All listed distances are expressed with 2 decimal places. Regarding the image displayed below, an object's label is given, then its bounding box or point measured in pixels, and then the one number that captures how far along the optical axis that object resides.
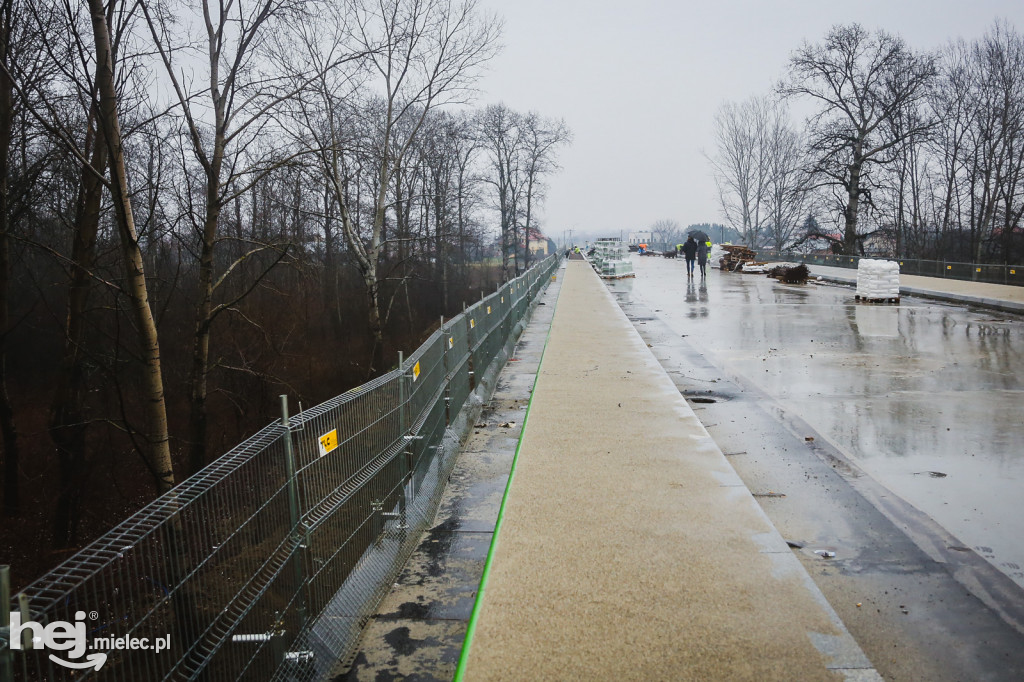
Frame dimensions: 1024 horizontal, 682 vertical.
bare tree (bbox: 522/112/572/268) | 66.69
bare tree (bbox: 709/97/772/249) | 81.50
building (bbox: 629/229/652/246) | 159.04
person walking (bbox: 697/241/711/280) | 39.45
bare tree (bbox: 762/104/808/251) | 78.94
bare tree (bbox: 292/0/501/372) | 22.50
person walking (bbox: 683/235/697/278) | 38.88
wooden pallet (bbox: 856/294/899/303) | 26.02
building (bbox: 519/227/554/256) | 178.40
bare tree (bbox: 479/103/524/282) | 63.12
